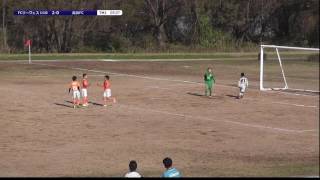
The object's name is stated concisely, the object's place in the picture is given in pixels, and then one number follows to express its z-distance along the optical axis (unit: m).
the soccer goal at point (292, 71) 43.55
